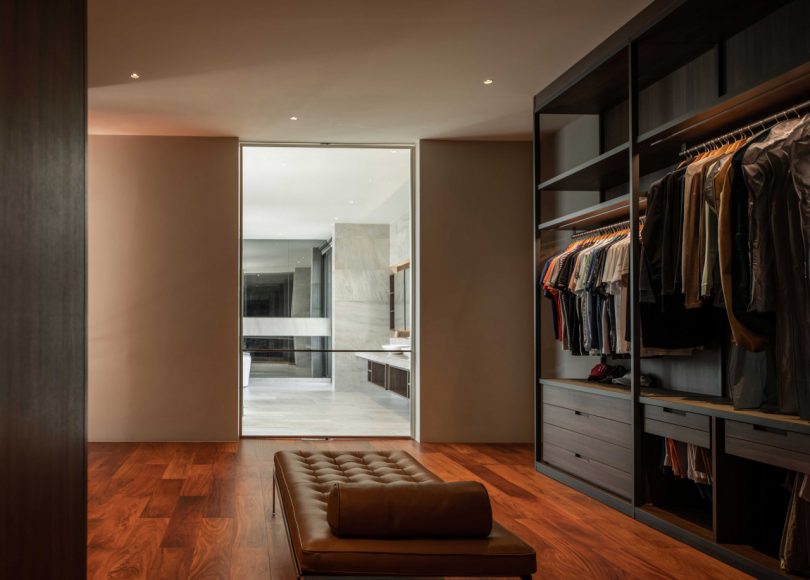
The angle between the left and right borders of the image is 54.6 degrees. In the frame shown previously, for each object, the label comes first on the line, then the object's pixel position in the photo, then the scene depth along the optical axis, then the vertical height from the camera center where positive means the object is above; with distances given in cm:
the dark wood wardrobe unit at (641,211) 343 +58
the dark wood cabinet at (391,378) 713 -64
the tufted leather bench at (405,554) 243 -77
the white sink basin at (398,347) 715 -36
